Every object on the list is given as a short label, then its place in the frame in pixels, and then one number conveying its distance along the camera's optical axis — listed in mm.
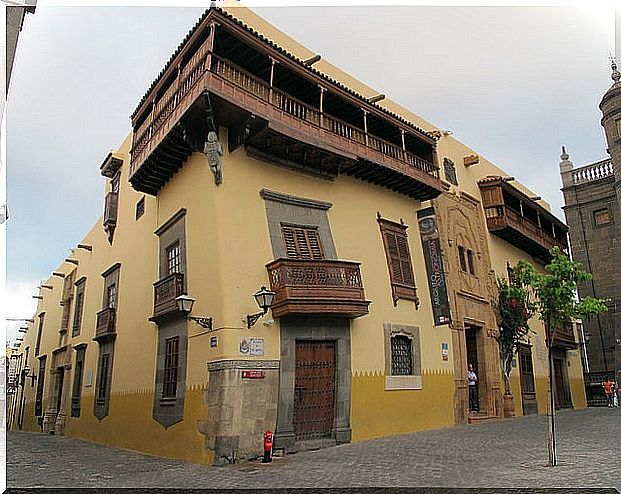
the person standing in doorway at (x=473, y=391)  17484
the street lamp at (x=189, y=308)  12203
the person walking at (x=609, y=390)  24070
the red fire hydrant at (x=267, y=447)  10992
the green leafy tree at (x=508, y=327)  19016
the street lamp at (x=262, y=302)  11656
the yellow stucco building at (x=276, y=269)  12141
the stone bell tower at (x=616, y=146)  24656
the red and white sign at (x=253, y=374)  11578
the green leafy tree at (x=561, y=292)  9445
